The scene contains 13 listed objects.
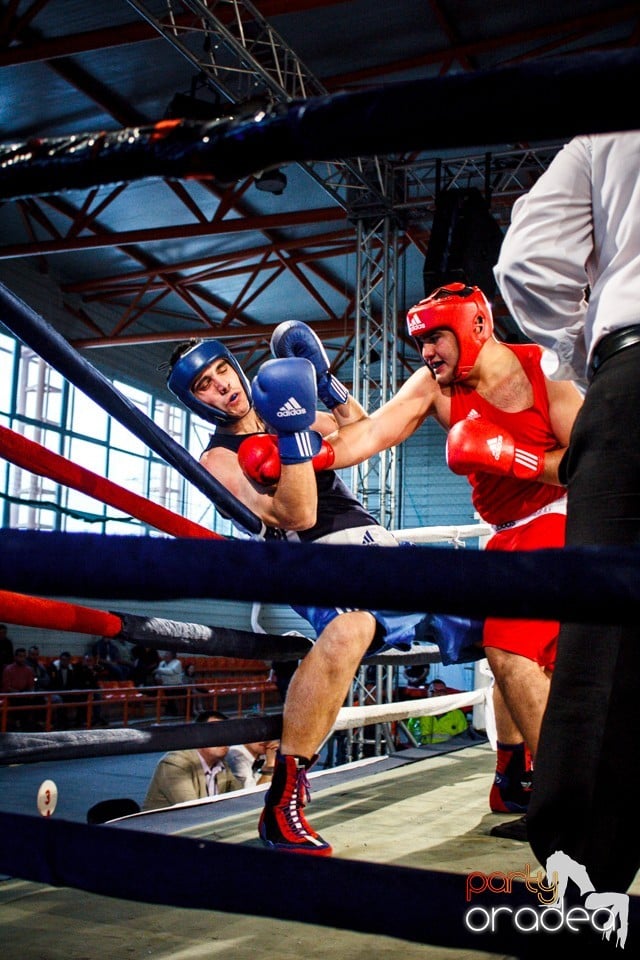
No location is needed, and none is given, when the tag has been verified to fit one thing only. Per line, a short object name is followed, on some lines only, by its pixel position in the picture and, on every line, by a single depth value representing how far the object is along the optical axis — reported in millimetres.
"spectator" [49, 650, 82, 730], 9359
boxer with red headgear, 2092
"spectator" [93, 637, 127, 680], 10773
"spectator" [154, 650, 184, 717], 10867
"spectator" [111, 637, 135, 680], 11181
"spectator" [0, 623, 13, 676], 8648
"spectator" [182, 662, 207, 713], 10700
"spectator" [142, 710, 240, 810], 3629
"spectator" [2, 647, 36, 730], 8194
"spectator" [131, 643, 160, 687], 10688
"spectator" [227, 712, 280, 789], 4402
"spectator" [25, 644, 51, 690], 9203
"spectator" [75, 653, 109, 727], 9633
